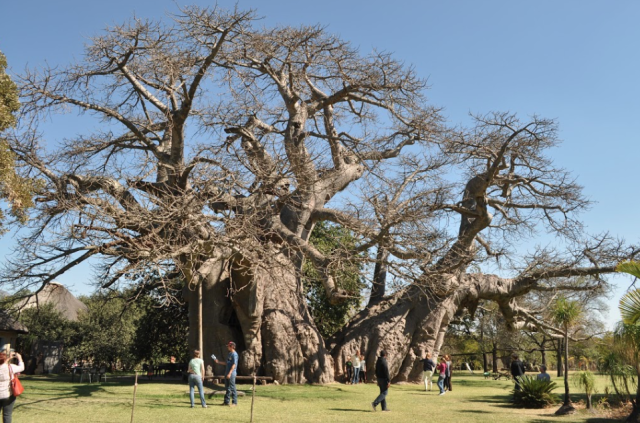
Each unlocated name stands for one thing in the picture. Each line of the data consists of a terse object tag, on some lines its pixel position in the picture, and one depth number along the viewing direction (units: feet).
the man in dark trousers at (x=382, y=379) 38.73
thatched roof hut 123.44
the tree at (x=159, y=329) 84.53
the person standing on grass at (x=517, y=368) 50.35
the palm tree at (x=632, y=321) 32.27
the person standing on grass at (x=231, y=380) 38.91
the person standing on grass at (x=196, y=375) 37.58
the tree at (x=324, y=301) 86.33
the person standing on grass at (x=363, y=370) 63.77
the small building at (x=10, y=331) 88.61
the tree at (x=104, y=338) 98.02
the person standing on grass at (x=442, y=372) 55.88
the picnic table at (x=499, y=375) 84.29
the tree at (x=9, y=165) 34.94
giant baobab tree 44.34
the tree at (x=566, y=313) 41.11
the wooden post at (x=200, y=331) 45.48
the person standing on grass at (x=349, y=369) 62.80
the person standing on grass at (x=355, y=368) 60.49
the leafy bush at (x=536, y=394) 44.06
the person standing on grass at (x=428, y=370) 61.57
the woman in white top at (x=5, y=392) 26.99
